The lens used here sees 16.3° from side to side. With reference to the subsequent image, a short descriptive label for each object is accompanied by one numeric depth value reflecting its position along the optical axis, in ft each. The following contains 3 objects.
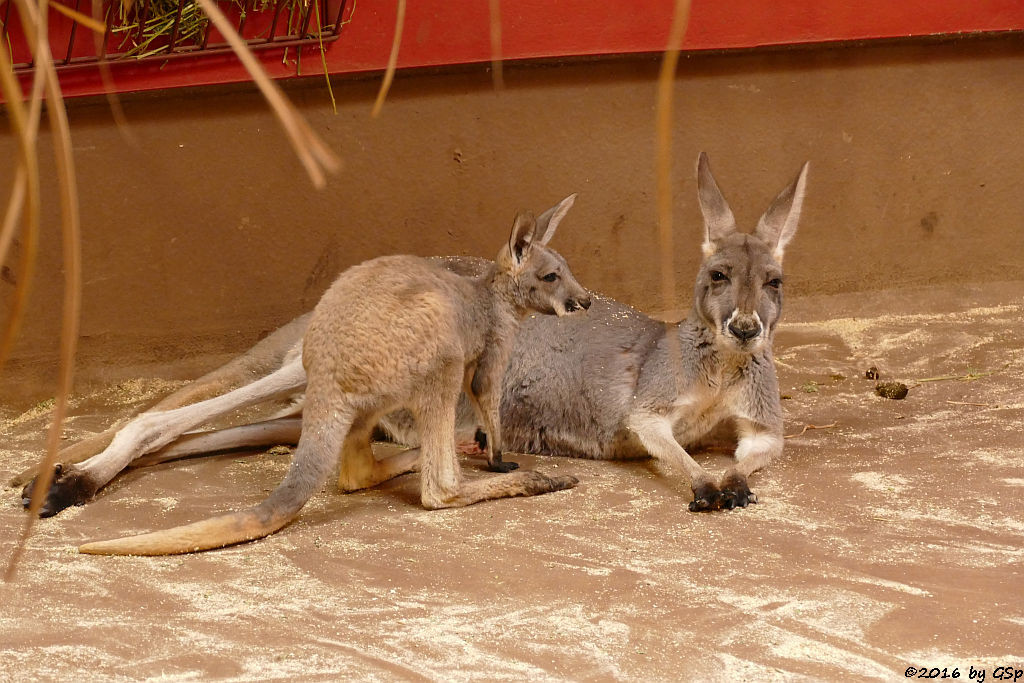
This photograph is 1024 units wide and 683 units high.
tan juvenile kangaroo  15.95
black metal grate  17.28
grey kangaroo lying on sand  16.76
